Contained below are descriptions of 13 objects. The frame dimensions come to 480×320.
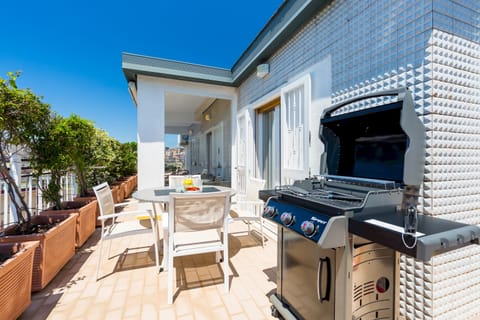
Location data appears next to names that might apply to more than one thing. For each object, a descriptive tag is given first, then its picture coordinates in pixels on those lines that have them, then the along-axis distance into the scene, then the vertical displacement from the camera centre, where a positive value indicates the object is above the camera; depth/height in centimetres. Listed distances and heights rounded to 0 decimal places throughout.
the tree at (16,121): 205 +41
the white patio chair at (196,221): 199 -60
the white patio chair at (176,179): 388 -35
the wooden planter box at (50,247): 208 -94
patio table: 247 -45
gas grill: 102 -33
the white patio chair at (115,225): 238 -78
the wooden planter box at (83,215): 304 -86
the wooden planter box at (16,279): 149 -89
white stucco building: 162 +75
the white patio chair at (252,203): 303 -66
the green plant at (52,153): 263 +9
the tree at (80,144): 298 +26
